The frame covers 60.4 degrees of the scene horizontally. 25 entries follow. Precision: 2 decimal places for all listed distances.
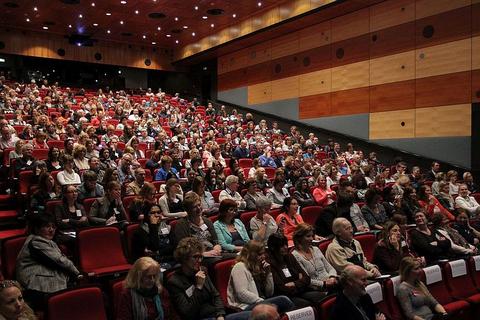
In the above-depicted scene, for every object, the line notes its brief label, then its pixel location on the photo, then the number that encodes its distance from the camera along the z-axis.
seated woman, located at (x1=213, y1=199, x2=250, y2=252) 3.28
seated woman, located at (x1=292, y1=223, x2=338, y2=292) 2.82
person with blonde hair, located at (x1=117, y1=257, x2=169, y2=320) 2.08
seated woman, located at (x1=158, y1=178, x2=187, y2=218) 3.90
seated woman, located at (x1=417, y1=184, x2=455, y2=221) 5.02
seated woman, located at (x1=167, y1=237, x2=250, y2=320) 2.28
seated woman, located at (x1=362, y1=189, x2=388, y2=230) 4.23
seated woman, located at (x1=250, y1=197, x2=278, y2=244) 3.54
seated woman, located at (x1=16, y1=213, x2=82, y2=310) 2.45
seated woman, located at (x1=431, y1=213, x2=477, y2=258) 3.87
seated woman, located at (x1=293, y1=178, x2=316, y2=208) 5.45
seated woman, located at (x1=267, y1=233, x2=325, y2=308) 2.69
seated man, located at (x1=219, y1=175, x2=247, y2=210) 4.45
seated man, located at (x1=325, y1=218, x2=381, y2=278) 3.01
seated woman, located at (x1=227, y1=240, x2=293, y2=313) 2.44
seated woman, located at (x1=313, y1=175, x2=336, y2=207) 5.25
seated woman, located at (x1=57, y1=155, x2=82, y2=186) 4.43
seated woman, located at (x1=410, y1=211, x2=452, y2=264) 3.61
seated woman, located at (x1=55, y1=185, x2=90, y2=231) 3.47
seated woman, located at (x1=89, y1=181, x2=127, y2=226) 3.57
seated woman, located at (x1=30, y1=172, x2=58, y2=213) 3.82
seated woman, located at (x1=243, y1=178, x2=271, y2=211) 4.50
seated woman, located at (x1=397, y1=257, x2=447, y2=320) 2.64
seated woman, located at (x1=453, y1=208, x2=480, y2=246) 4.38
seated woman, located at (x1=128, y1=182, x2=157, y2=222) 3.47
